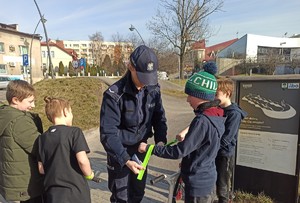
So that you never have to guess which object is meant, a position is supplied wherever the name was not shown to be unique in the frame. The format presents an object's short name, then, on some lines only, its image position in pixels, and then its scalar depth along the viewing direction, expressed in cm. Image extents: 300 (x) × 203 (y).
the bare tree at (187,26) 2492
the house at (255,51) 3491
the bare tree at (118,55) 5721
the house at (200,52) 2668
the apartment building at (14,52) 4128
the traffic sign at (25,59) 1743
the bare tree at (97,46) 6706
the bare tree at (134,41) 4456
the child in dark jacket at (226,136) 294
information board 321
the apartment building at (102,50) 5725
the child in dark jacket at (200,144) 205
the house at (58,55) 6956
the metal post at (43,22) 1636
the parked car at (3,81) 2900
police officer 208
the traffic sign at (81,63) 2617
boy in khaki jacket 232
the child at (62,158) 217
